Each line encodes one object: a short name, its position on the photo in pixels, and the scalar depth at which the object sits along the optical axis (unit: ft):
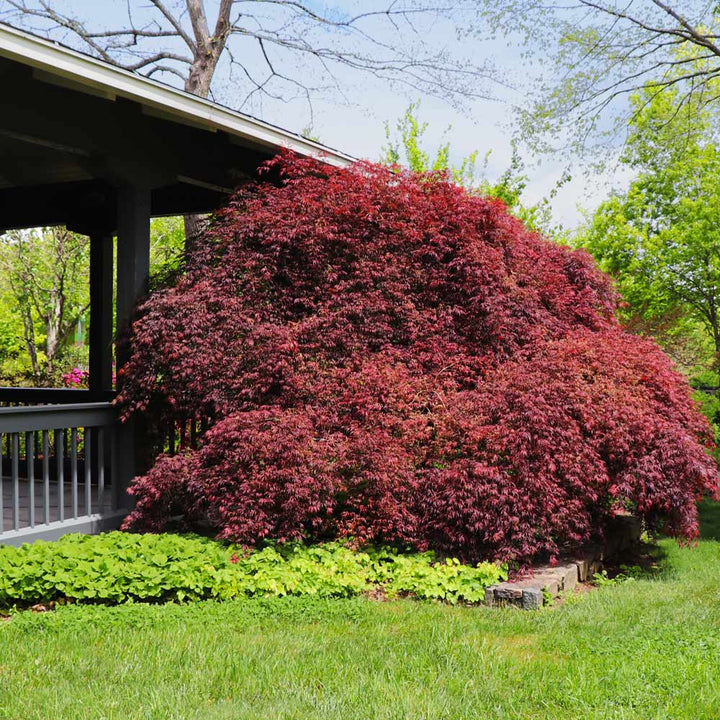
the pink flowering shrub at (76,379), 40.65
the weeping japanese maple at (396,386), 18.43
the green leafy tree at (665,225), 68.39
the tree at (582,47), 45.52
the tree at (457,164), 59.36
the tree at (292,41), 53.78
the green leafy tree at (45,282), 58.44
